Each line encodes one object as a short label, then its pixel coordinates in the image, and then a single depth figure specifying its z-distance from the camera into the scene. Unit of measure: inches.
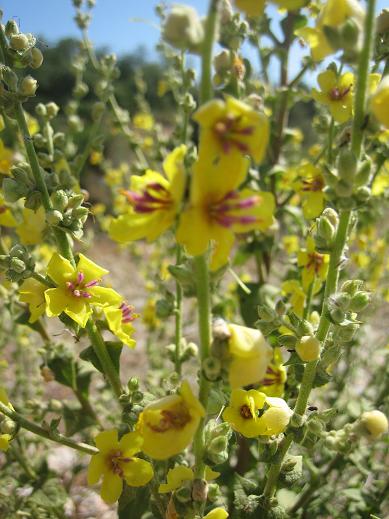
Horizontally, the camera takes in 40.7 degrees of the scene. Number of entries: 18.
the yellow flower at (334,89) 9.2
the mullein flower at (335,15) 6.0
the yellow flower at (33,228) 10.1
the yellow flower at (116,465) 8.1
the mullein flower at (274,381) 10.1
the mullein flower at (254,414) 7.5
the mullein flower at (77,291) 8.5
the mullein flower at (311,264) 10.4
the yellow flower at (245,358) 5.7
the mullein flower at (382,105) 5.5
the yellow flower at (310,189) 10.4
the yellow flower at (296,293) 11.2
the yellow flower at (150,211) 5.6
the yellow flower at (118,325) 8.7
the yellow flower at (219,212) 5.3
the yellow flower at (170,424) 6.1
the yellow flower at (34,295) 9.3
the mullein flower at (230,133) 5.2
